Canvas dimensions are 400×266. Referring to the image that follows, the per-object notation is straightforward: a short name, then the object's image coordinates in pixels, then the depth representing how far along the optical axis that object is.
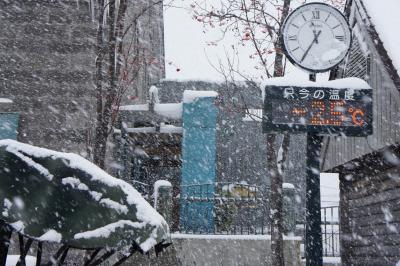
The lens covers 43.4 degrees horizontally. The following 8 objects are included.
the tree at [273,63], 9.32
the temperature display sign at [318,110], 5.71
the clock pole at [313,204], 5.54
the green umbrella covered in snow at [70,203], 4.08
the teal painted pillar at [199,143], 15.00
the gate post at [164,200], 11.50
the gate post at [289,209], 11.41
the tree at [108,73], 8.98
